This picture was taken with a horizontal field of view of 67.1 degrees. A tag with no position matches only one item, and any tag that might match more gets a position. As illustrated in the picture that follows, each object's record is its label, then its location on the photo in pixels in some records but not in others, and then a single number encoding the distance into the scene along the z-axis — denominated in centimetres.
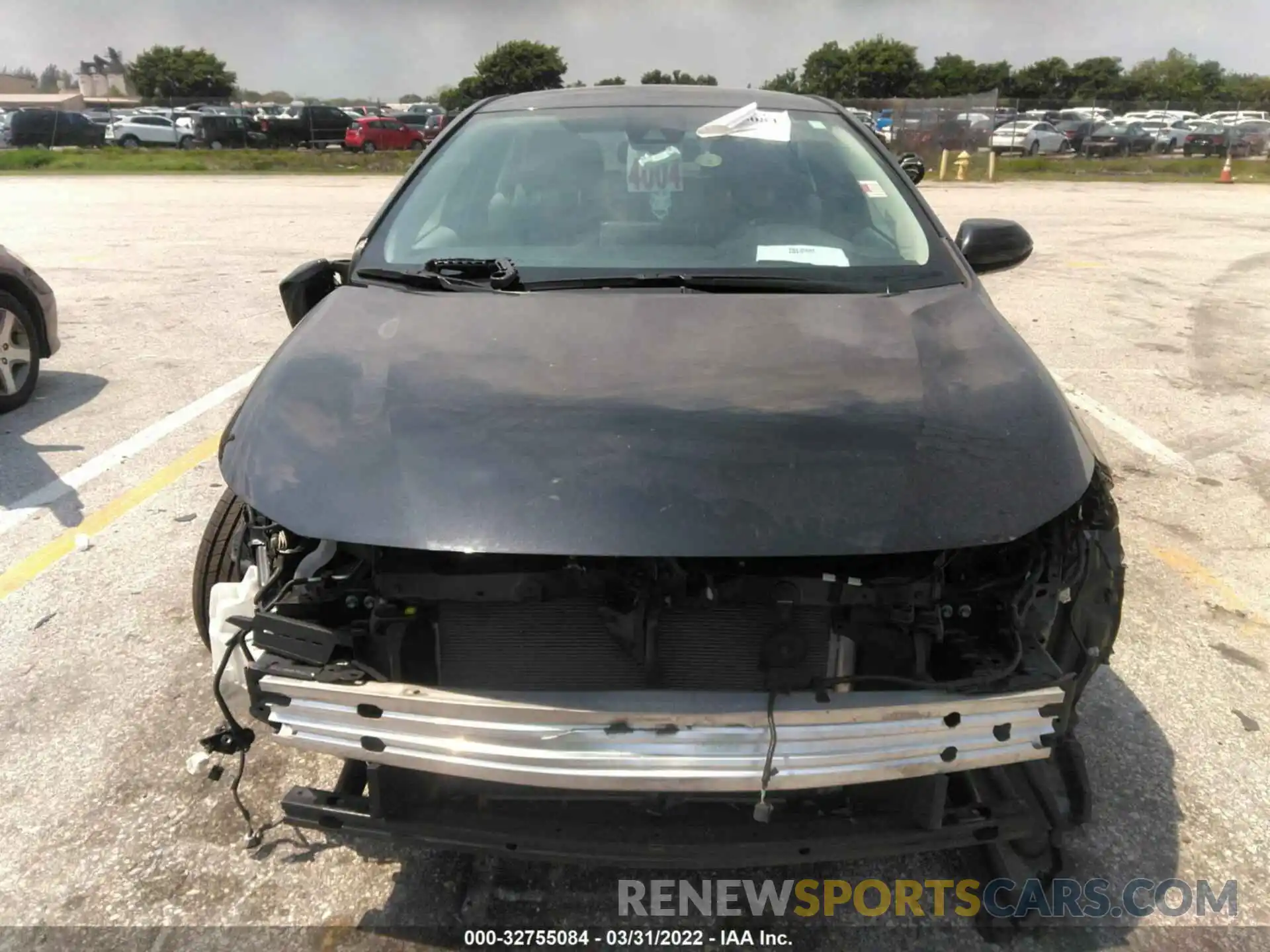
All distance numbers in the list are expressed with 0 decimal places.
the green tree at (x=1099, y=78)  7906
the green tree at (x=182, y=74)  8162
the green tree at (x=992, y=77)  8312
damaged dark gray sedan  172
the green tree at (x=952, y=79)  8006
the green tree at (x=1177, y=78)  7781
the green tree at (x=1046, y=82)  8356
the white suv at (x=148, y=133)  3700
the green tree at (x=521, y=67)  7005
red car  3516
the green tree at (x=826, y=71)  7800
